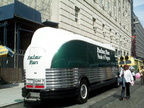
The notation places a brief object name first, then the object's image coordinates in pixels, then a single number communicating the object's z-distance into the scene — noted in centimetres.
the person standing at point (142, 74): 1572
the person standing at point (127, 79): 878
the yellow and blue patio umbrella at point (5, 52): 1179
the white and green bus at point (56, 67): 695
